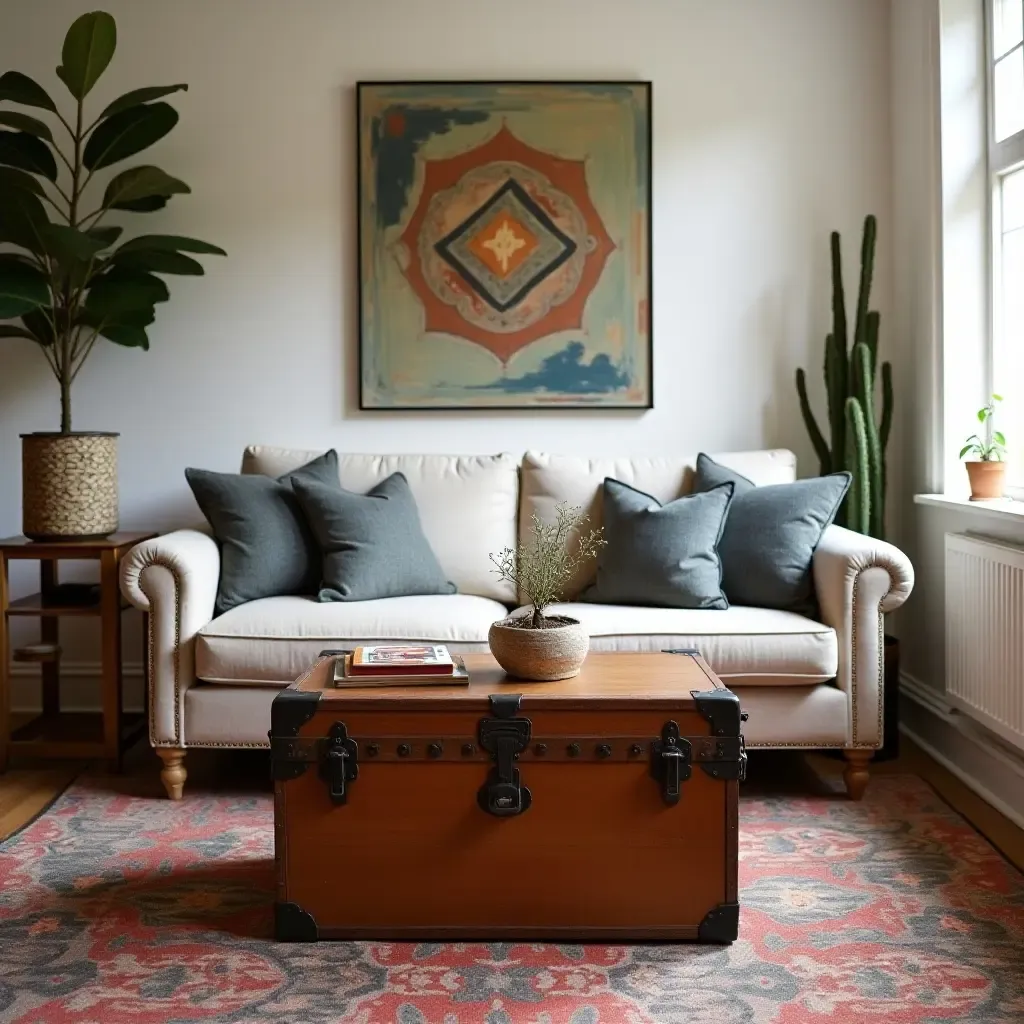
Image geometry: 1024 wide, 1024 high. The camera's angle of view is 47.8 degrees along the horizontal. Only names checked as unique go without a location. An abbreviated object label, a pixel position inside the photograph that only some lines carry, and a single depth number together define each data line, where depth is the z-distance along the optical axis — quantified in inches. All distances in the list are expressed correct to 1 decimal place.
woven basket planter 143.3
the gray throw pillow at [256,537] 138.5
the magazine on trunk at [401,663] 95.7
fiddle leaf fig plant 141.6
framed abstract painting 163.2
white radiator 119.3
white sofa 125.3
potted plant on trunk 95.0
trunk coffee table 90.4
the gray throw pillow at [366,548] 137.6
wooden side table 138.6
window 138.7
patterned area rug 80.6
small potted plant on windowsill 134.2
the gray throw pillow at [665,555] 134.6
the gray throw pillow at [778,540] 134.2
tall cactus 147.6
